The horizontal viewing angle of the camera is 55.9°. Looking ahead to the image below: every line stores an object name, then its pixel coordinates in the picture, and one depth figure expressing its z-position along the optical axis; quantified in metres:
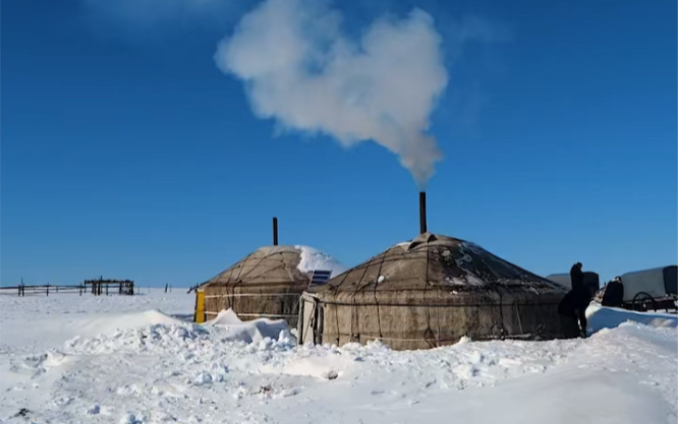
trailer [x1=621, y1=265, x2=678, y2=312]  24.28
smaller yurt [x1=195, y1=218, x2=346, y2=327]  17.94
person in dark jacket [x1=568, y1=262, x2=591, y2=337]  11.34
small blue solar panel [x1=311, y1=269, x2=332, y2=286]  18.42
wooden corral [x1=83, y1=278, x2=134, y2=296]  46.25
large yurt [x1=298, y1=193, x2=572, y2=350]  10.80
